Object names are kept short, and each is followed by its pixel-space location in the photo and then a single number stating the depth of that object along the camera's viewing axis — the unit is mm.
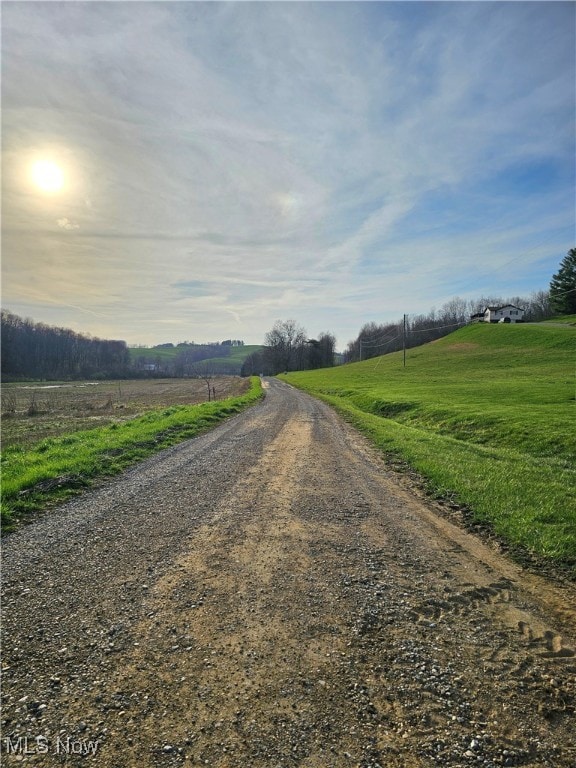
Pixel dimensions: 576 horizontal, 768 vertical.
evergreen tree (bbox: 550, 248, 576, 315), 90438
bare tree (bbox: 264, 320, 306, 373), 137250
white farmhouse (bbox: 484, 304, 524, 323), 113219
